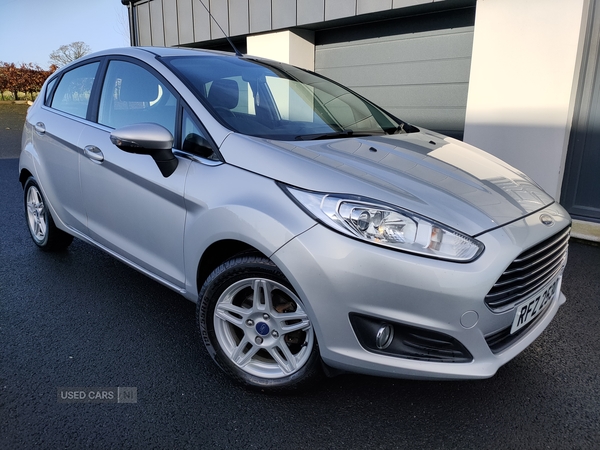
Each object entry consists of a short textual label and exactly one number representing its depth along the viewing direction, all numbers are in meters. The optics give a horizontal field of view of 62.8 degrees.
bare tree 33.18
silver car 1.83
